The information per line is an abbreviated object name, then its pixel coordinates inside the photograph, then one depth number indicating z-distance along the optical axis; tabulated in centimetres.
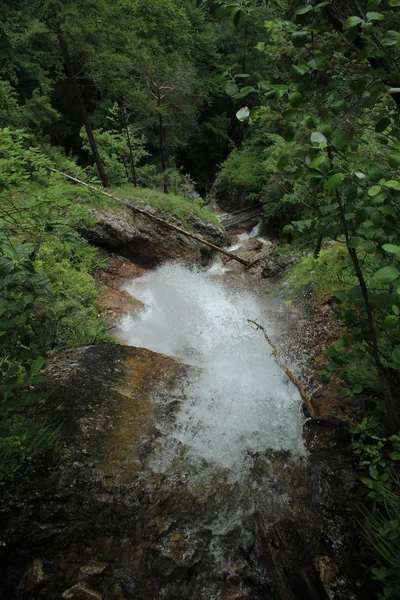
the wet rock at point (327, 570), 274
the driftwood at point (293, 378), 459
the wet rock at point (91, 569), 275
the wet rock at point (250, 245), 1609
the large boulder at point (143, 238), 1125
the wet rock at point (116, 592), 266
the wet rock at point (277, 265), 1091
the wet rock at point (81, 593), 257
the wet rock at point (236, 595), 274
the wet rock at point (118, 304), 856
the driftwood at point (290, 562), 270
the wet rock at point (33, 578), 261
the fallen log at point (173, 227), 1230
